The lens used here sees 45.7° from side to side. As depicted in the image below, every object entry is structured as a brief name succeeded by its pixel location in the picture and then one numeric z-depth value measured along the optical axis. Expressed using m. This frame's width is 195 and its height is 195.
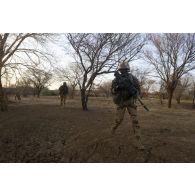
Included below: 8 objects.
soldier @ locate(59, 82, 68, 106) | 10.99
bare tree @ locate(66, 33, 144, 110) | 10.26
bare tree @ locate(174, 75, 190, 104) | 14.69
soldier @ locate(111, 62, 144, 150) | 4.52
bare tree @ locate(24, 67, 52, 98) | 9.55
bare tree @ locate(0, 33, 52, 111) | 9.08
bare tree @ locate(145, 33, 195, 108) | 13.21
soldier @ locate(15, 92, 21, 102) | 14.32
